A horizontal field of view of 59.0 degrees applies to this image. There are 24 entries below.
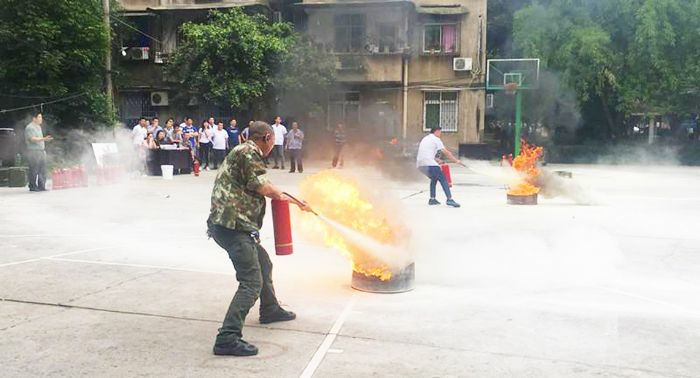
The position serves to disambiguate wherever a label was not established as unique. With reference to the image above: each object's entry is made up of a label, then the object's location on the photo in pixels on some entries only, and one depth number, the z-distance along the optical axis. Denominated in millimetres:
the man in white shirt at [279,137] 20086
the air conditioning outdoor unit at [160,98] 26844
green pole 22278
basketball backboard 23500
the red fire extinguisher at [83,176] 14931
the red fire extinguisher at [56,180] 14328
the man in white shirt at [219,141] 19719
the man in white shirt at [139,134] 17859
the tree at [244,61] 23078
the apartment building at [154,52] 26328
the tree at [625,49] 22953
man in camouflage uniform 4176
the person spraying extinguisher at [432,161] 11922
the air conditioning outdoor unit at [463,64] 25594
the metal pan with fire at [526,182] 12016
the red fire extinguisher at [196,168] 18344
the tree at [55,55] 19422
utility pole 20625
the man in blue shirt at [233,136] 20609
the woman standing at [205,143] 19844
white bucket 17156
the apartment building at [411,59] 25734
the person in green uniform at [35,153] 13289
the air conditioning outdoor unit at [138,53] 26750
